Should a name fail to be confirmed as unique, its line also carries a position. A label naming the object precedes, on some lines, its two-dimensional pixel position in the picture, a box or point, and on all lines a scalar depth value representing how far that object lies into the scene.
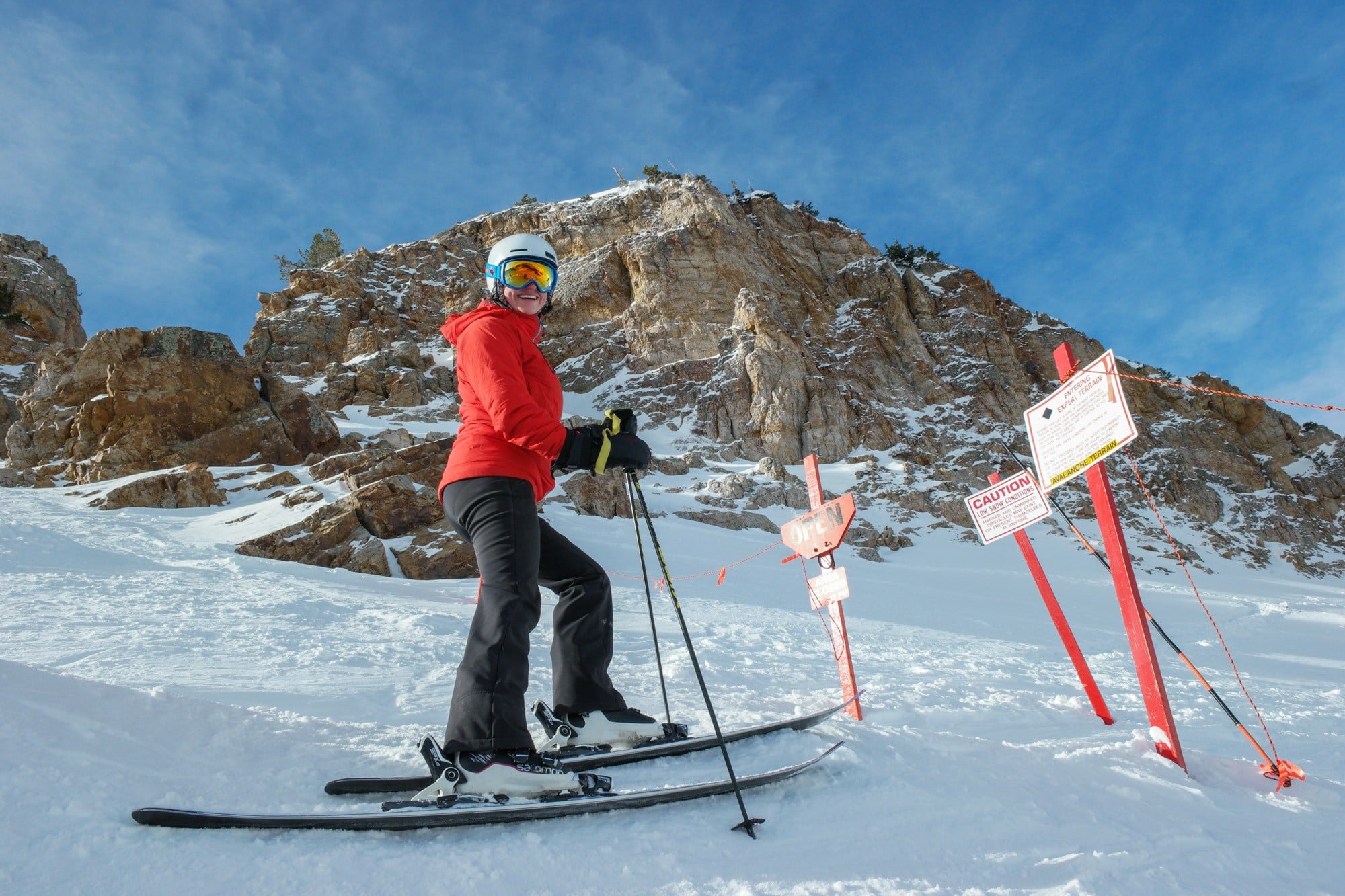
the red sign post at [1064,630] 4.55
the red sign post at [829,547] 4.53
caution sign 4.95
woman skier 2.22
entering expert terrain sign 3.50
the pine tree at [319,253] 52.94
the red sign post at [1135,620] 3.35
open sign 4.55
